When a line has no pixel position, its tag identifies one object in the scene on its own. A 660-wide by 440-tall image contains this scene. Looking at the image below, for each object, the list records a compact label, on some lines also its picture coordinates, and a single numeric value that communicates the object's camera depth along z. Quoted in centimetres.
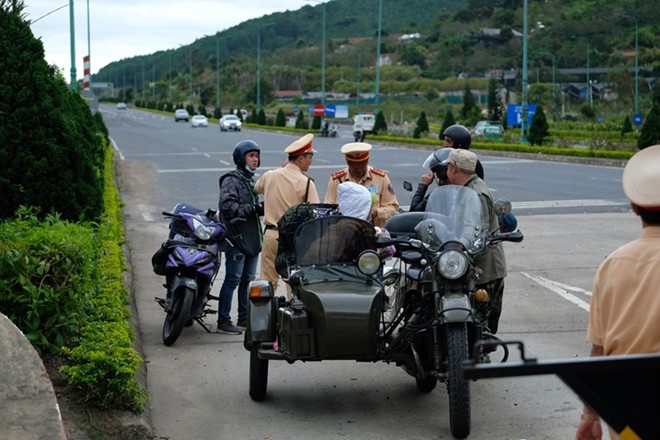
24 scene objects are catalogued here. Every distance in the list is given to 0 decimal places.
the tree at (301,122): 6955
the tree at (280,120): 7369
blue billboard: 5828
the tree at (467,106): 7134
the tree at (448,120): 5044
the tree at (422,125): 5438
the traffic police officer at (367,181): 855
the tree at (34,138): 880
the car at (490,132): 5314
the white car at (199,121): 8024
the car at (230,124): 6925
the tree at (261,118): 8006
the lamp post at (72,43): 3356
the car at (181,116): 9481
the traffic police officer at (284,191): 897
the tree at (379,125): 6063
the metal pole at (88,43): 5331
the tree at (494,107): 6950
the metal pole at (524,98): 4366
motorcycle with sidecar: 626
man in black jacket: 931
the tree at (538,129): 4353
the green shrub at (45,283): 655
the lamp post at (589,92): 8046
